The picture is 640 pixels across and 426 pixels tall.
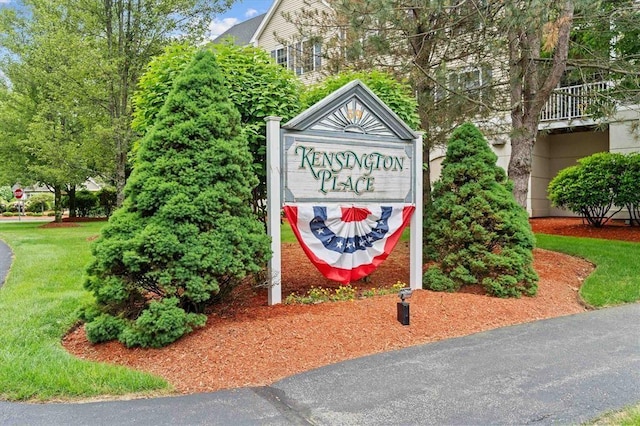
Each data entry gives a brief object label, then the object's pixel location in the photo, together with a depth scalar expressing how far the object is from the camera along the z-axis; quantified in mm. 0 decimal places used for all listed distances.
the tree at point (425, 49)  7918
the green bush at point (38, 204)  39531
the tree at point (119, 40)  12812
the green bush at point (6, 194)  48378
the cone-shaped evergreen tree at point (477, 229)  6270
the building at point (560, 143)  14492
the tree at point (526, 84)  8044
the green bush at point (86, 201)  26781
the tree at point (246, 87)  5637
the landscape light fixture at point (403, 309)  4988
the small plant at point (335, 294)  5672
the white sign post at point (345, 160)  5492
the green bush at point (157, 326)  4125
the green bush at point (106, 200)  26291
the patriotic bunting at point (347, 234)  5758
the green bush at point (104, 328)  4367
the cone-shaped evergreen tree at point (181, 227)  4258
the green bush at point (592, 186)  12539
